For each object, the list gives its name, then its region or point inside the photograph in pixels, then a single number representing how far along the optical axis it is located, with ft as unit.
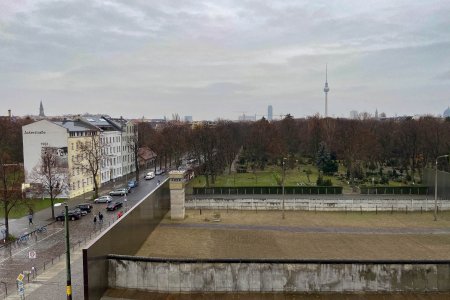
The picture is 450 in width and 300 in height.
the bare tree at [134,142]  257.98
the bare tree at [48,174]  162.24
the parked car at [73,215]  139.13
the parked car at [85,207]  151.33
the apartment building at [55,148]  185.61
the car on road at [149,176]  245.12
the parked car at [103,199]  171.73
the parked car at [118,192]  189.26
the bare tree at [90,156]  192.13
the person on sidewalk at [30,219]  133.02
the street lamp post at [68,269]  57.84
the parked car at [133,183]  213.30
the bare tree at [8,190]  119.65
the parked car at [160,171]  269.36
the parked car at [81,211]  145.55
